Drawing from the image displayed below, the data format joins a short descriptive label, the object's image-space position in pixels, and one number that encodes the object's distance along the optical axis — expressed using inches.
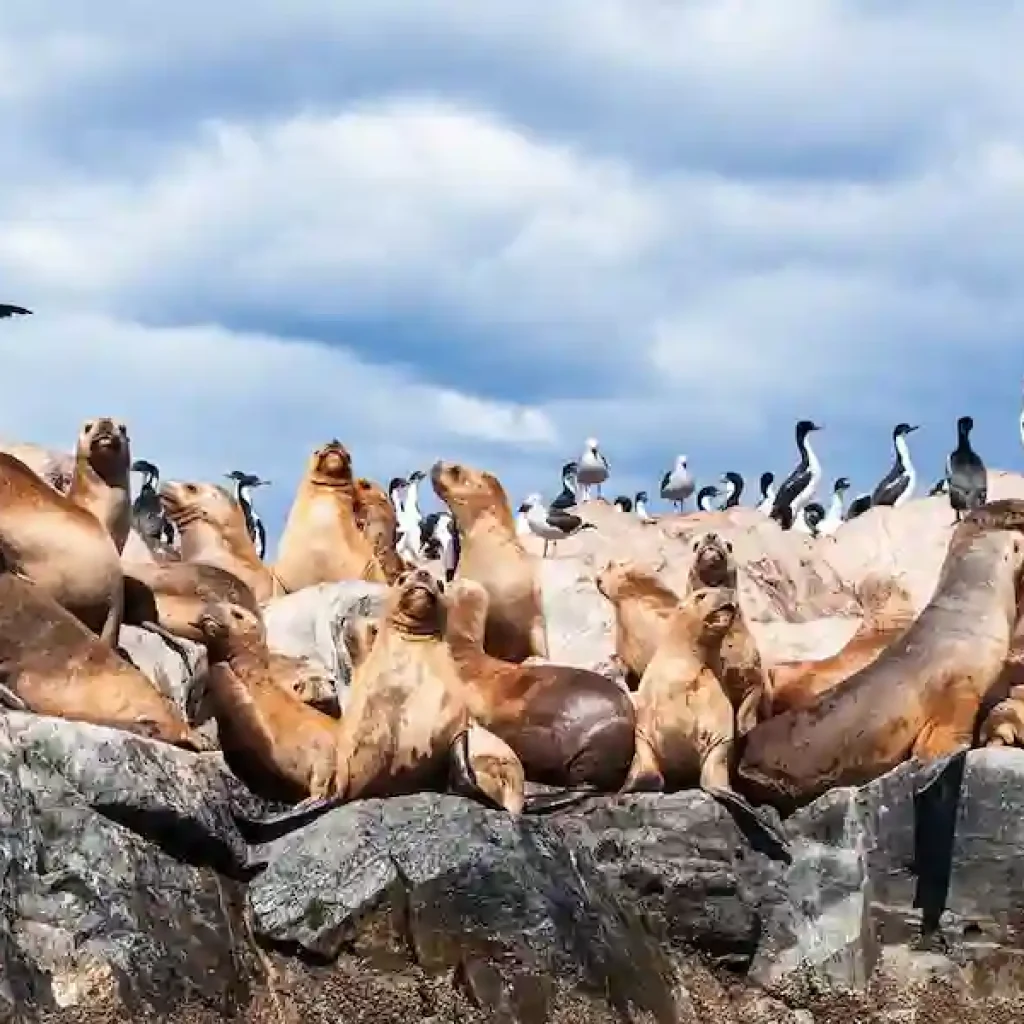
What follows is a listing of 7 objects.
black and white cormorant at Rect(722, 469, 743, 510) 1568.8
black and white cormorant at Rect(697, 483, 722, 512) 1608.0
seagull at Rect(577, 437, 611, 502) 1412.4
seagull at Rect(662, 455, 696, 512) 1487.5
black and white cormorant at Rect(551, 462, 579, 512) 962.7
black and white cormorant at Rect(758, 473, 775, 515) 1552.5
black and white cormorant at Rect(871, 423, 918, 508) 1167.0
